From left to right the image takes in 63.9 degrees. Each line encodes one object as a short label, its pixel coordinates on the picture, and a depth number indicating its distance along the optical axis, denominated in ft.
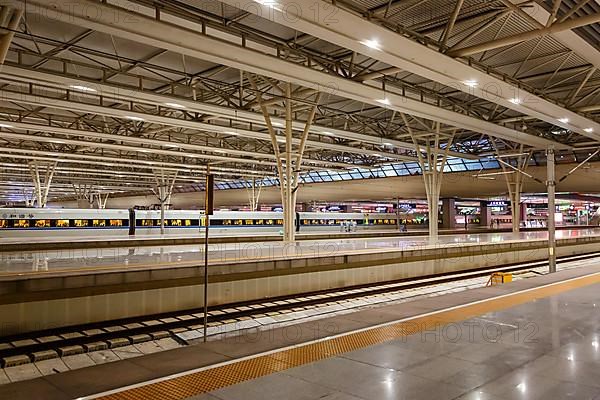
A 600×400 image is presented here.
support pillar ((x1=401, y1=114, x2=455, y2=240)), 86.94
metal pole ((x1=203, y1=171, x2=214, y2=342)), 22.59
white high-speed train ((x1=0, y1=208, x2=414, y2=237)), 88.79
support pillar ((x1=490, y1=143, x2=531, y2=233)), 109.71
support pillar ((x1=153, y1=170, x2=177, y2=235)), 108.38
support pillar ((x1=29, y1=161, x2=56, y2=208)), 118.02
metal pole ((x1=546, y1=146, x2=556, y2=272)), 51.67
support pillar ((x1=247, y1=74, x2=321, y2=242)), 57.16
